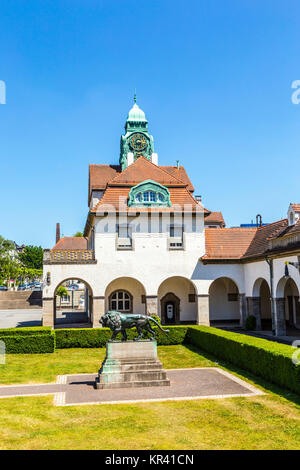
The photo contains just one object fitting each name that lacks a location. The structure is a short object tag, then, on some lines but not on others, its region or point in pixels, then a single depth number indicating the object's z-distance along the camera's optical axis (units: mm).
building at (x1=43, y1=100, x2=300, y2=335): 30000
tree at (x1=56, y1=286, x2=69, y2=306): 63719
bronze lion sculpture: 15312
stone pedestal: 14656
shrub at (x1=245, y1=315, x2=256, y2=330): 30280
